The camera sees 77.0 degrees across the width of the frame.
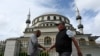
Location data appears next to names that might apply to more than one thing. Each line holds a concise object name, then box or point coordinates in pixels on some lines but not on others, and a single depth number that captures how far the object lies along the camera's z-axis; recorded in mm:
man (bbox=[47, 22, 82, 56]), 1509
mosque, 4994
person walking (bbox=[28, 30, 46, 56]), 1910
